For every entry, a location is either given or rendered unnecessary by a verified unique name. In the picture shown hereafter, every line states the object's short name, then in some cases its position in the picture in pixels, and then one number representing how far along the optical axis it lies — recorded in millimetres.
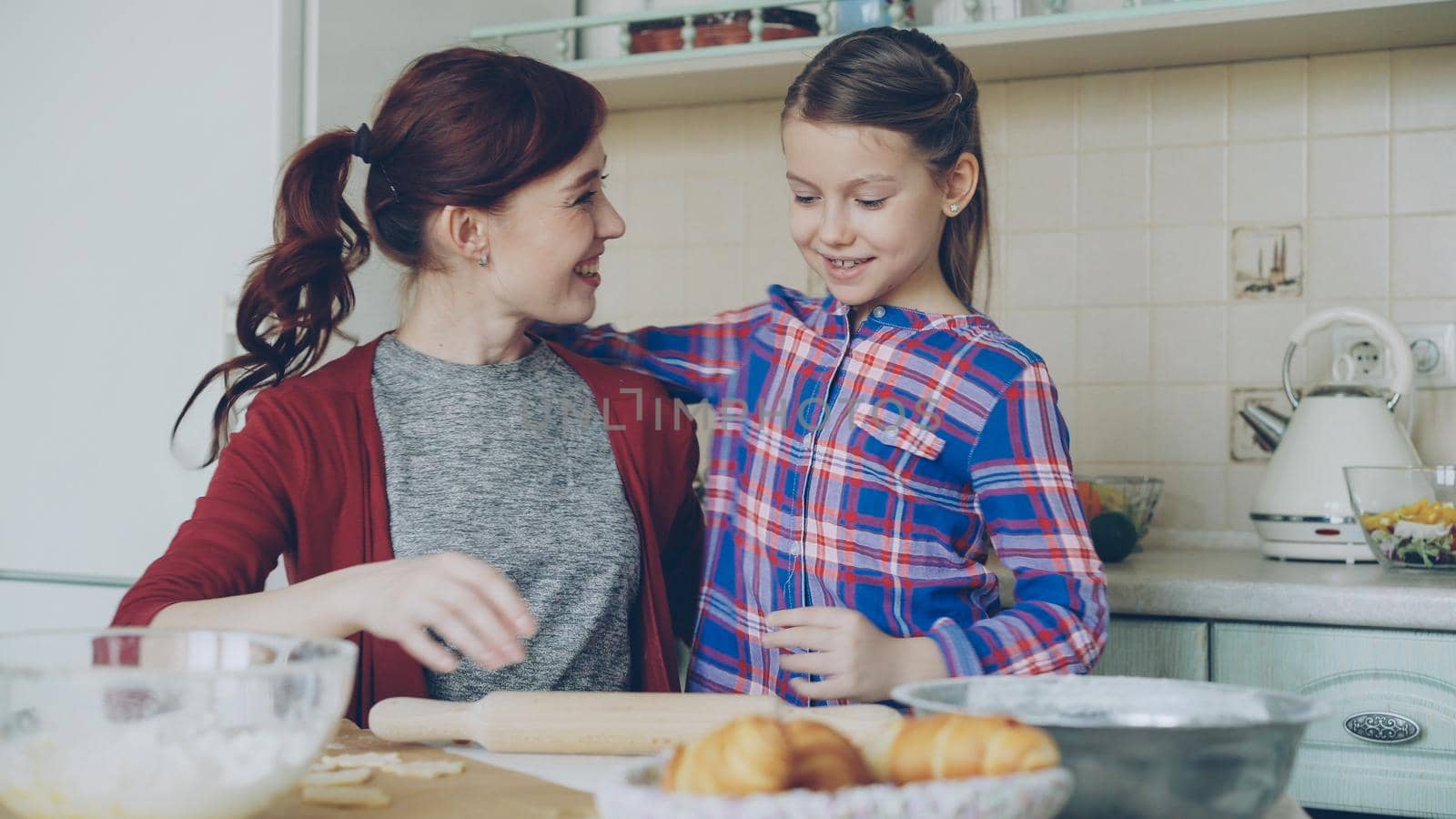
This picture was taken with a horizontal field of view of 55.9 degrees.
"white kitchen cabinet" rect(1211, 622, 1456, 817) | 1448
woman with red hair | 1197
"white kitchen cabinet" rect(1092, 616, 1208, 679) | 1540
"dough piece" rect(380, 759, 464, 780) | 770
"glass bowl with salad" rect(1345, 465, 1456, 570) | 1580
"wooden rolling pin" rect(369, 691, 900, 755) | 808
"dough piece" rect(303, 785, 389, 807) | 707
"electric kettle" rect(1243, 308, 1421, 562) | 1695
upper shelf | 1697
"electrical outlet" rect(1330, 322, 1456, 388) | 1843
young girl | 1130
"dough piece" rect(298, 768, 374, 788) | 740
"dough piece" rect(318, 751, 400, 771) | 785
